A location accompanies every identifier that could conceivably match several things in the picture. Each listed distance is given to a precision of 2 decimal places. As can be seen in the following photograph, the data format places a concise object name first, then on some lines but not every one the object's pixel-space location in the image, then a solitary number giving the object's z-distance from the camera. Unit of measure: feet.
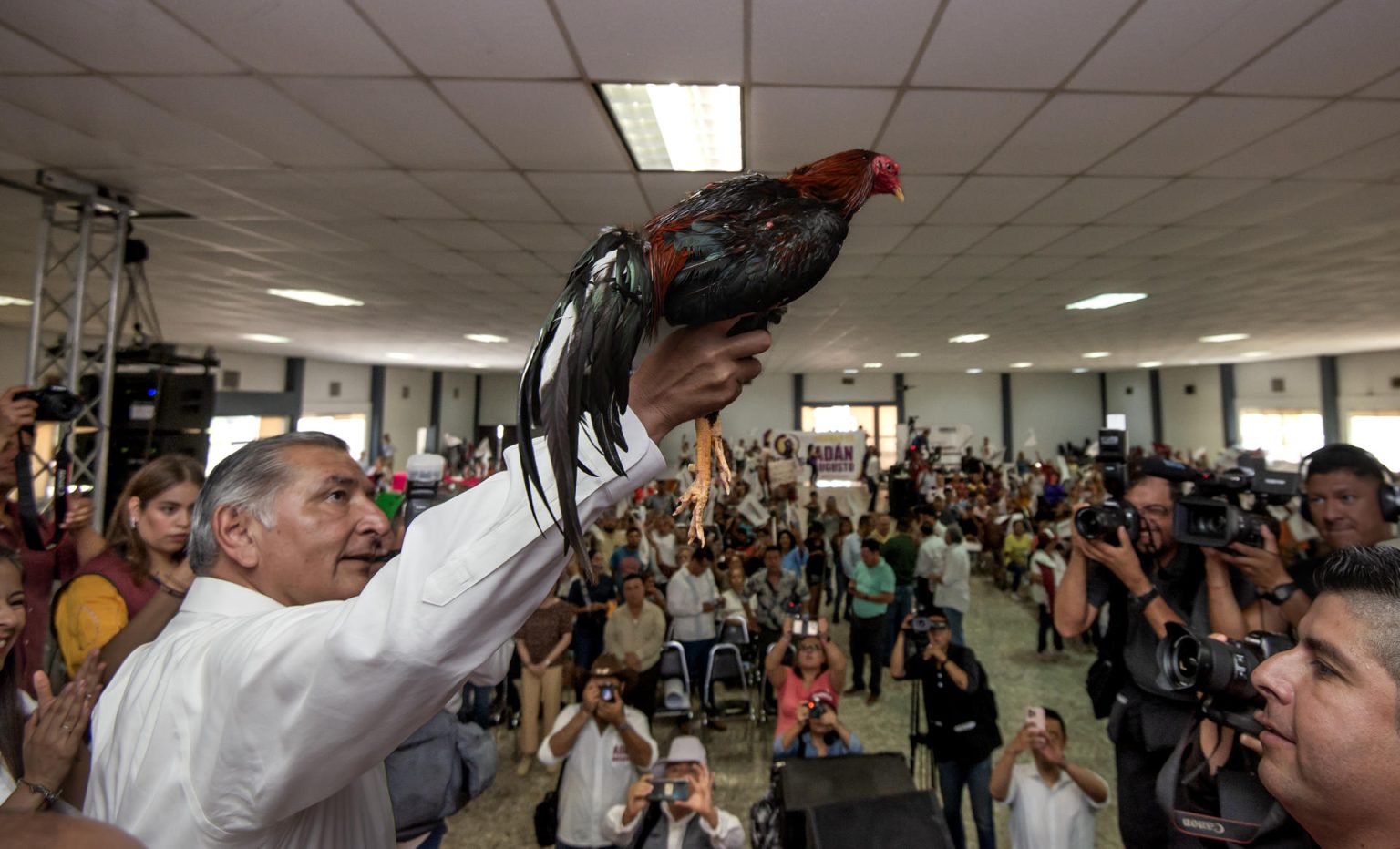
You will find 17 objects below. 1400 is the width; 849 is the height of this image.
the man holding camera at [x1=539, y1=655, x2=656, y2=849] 9.56
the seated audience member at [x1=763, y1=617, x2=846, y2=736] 11.57
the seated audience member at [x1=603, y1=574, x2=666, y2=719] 14.17
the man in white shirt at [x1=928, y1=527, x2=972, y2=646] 17.51
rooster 1.97
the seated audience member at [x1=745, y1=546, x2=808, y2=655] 16.66
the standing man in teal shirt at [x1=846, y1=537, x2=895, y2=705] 17.20
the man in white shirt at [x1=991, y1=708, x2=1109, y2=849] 8.50
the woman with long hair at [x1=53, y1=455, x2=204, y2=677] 6.32
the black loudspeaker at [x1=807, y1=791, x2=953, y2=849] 6.86
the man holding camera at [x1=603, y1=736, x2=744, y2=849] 8.24
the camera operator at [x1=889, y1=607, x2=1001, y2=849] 10.23
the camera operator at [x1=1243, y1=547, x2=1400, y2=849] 2.80
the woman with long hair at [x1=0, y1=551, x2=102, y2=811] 3.69
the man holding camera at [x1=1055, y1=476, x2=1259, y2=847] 6.36
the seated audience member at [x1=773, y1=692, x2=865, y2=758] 10.23
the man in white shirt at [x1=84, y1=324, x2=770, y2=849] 1.66
